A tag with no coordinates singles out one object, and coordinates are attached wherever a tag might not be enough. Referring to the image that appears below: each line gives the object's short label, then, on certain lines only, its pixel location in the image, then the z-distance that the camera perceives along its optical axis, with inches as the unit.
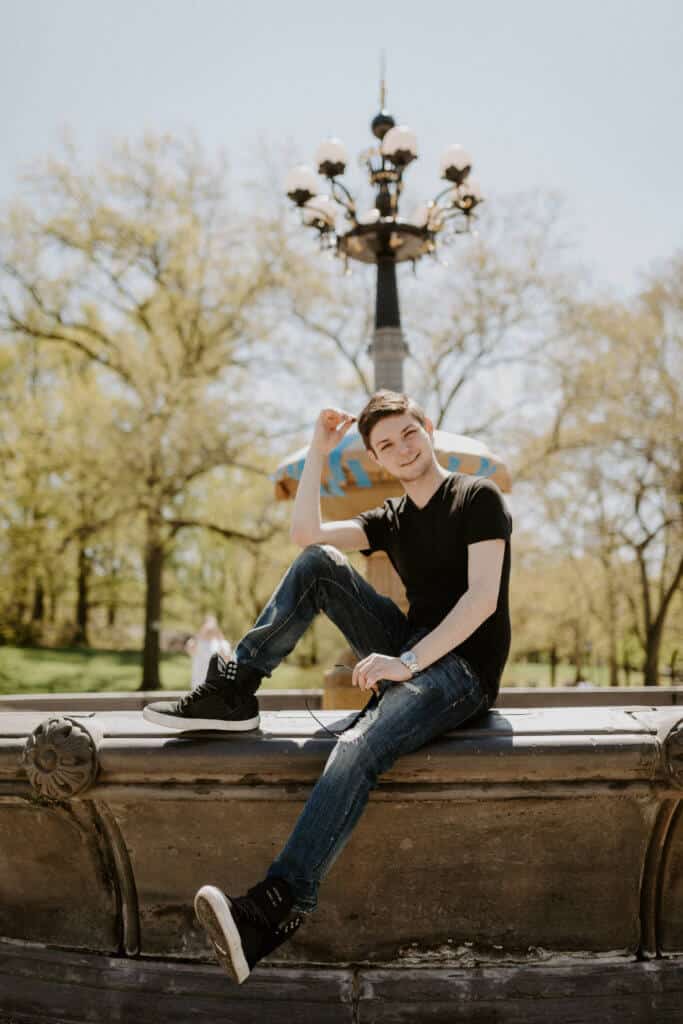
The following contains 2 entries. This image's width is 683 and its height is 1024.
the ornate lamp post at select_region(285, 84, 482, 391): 320.2
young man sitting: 85.7
